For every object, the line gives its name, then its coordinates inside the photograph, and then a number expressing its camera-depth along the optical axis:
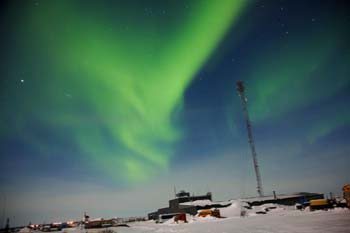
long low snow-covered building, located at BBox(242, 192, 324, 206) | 80.14
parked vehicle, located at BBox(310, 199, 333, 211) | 39.66
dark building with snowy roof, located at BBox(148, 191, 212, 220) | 79.14
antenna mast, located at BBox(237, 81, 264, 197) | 84.31
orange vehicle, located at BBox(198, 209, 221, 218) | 53.77
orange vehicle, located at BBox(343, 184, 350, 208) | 31.17
